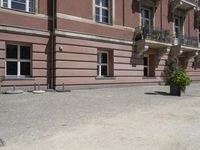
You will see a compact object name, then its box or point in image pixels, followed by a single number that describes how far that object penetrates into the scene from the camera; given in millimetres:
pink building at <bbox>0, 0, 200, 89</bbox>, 16641
